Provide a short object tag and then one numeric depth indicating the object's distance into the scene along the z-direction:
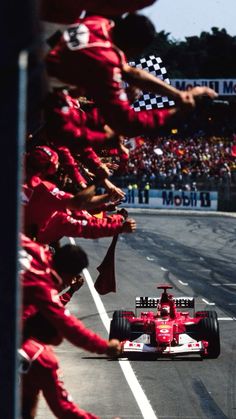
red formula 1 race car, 37.37
